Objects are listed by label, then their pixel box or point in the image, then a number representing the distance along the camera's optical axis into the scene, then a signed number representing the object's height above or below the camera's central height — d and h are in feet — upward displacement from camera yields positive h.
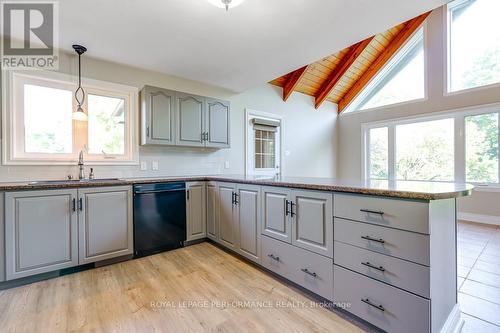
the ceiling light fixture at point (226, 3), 6.06 +4.31
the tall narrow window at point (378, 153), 18.01 +0.97
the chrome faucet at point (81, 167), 8.82 -0.05
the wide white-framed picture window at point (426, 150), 14.87 +1.02
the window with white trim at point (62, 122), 8.11 +1.69
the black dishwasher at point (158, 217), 8.56 -2.02
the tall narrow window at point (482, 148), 13.16 +1.02
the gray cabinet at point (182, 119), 9.84 +2.13
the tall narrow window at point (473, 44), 13.12 +7.18
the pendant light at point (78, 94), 8.55 +2.83
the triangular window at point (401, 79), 15.85 +6.35
